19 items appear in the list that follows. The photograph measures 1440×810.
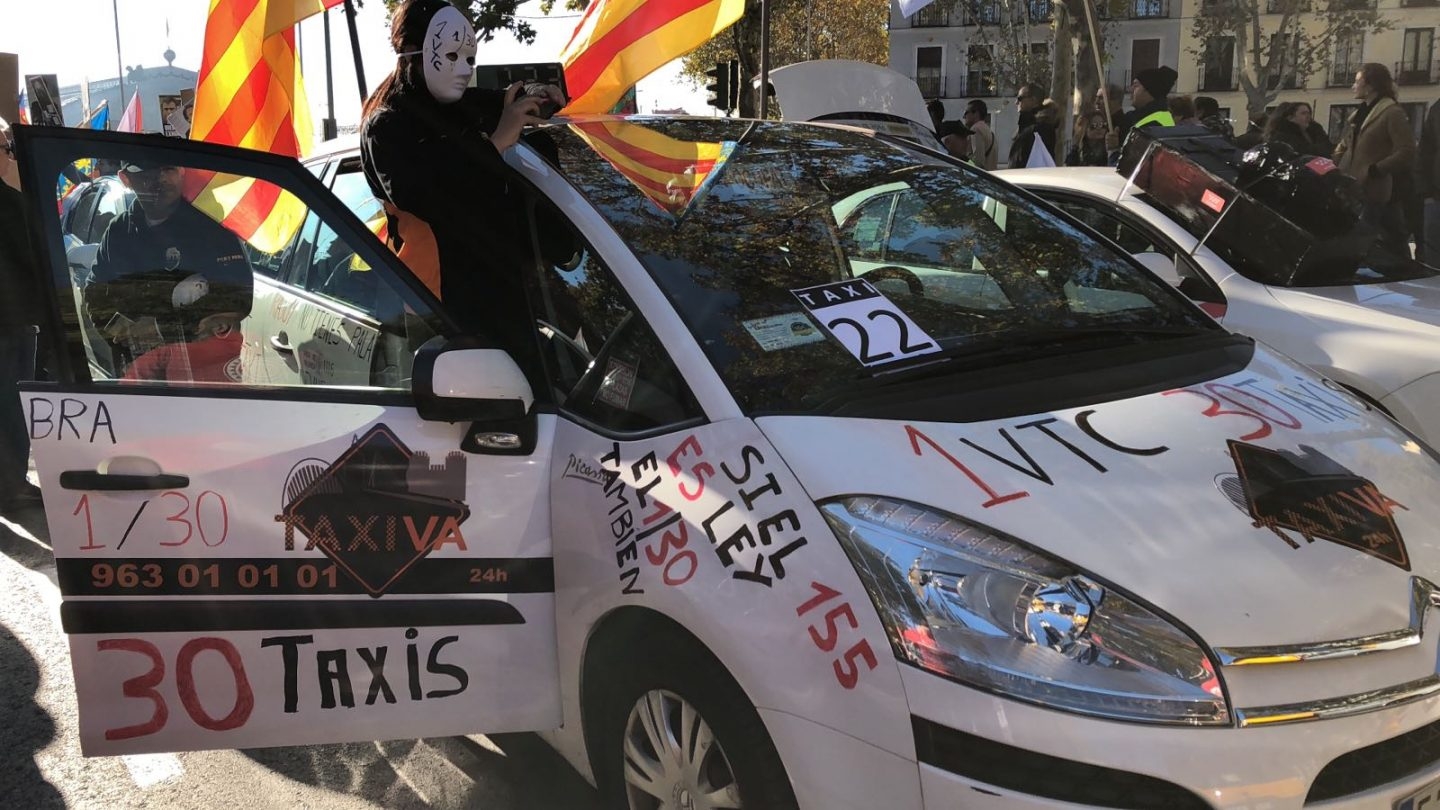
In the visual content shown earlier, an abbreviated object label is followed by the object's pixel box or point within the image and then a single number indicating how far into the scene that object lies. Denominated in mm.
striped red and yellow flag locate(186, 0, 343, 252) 4688
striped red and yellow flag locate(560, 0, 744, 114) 4516
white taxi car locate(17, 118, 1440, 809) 1841
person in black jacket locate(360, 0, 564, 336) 2975
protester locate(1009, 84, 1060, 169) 10219
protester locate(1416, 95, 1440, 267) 9117
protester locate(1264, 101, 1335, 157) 10266
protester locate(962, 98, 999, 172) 11508
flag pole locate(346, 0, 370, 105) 5064
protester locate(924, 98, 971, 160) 10156
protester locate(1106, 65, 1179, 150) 9109
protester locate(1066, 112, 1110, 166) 10805
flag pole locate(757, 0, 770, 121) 8080
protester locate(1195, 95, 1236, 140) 6047
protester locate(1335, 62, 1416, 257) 8742
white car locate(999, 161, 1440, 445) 3963
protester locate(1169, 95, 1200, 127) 9367
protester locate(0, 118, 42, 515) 5562
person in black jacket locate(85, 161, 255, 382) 2658
